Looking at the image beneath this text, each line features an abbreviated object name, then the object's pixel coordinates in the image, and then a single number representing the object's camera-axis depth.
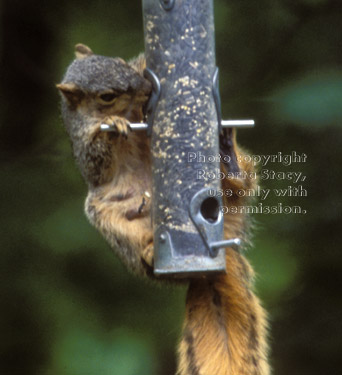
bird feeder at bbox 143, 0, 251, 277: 6.88
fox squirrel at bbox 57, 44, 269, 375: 7.25
